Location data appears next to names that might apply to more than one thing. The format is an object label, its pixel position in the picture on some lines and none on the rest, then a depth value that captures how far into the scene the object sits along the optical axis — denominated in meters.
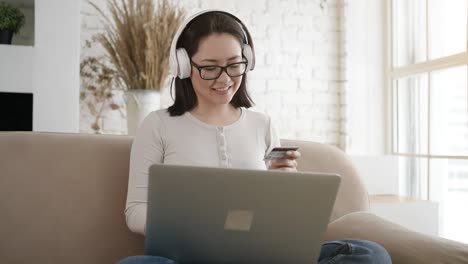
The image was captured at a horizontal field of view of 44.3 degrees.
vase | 2.45
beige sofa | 1.55
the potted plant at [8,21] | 2.69
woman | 1.59
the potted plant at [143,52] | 2.46
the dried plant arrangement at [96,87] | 3.24
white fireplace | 2.65
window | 3.05
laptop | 1.05
